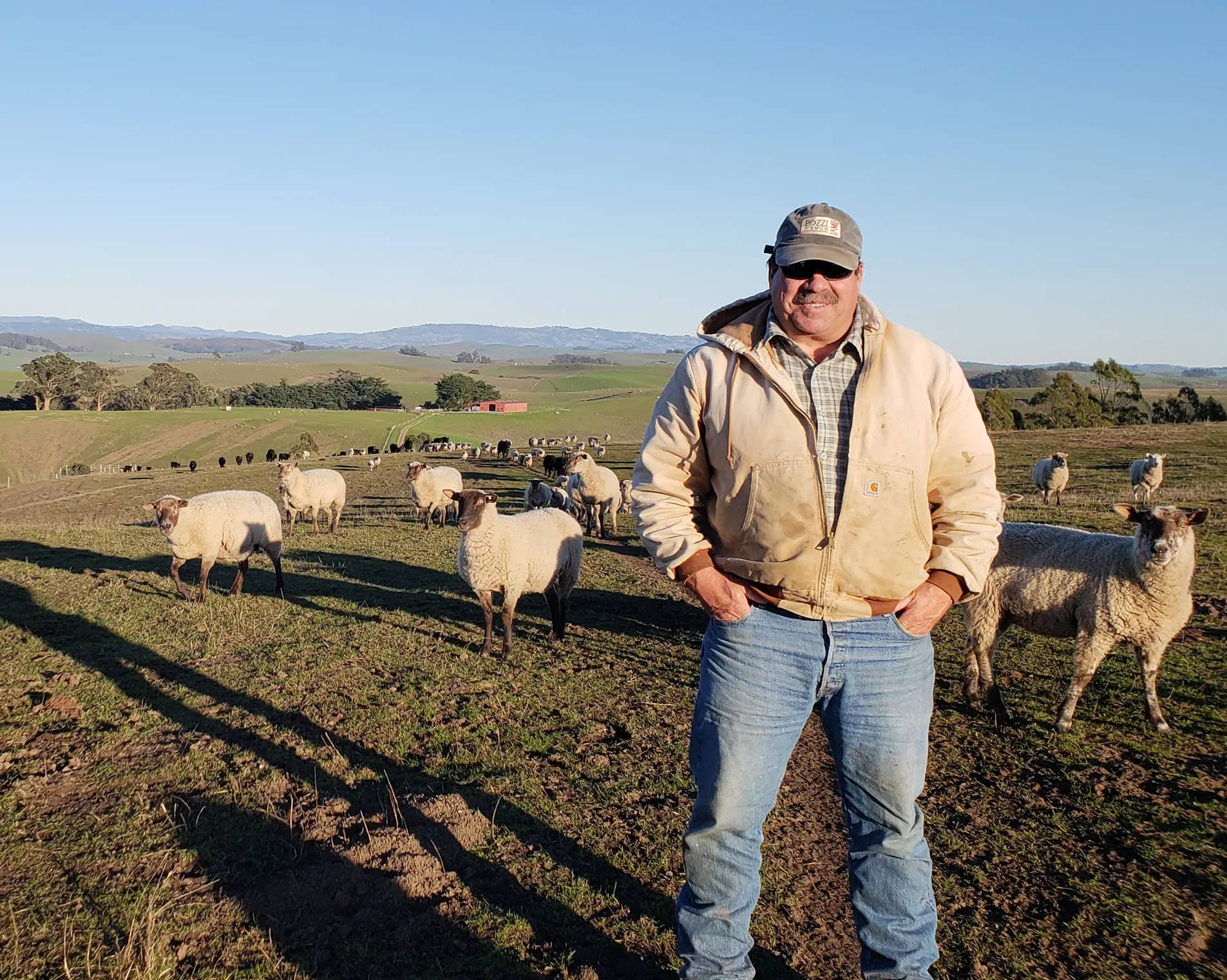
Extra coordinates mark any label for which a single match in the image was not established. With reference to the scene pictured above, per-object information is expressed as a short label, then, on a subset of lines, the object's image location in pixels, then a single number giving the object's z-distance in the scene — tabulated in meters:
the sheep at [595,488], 19.19
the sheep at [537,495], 20.50
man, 3.03
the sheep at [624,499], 22.12
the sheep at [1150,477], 22.30
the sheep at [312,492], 19.84
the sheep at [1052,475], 22.84
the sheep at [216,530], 12.25
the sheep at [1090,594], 7.09
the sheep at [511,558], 9.84
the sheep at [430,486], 20.77
